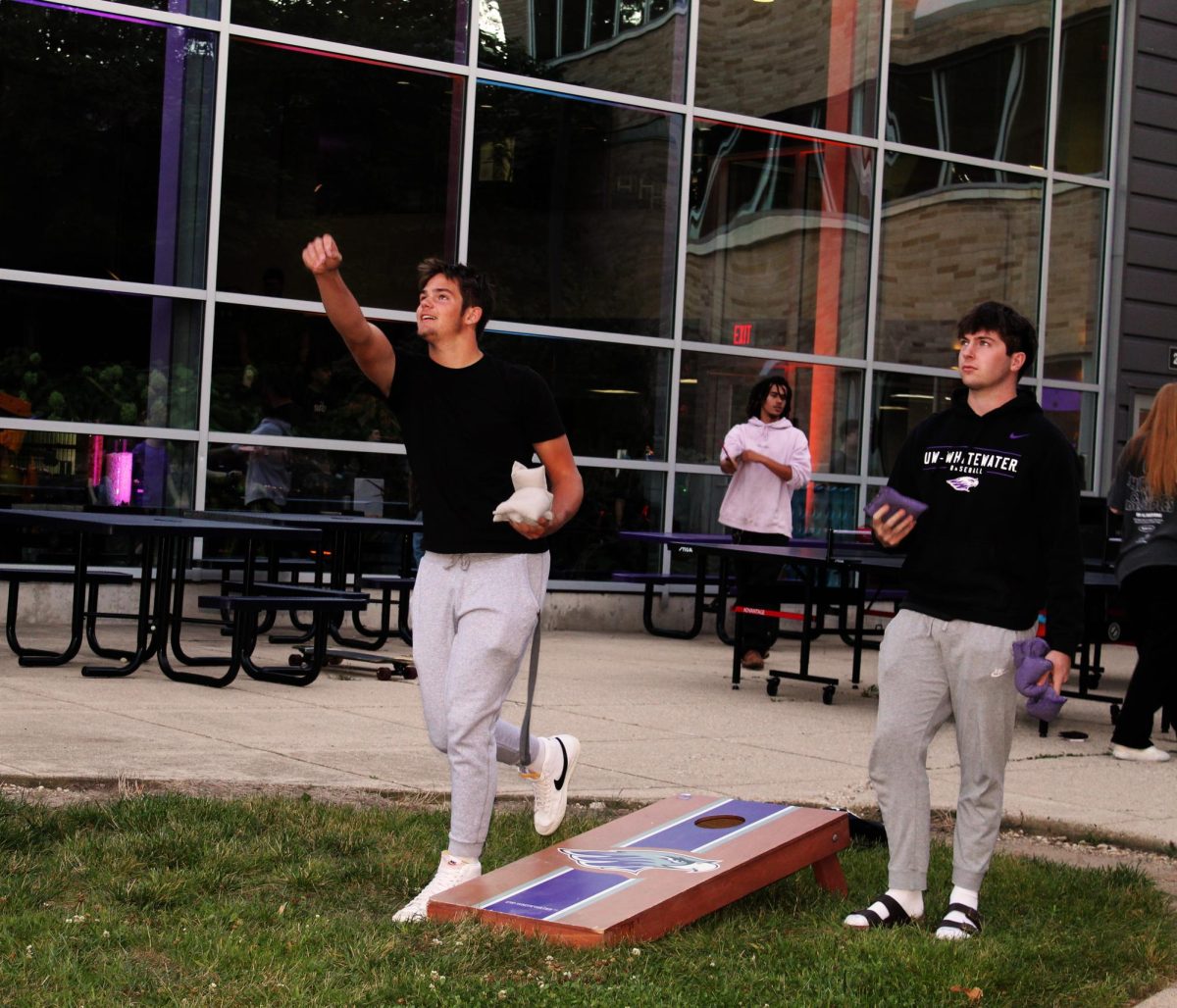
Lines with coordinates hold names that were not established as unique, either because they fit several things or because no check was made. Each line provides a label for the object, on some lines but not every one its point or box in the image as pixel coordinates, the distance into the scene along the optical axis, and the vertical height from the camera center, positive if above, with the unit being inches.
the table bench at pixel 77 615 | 391.9 -39.5
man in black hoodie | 193.2 -13.5
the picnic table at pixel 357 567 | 452.4 -29.9
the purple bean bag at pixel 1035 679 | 187.9 -20.7
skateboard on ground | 409.1 -49.7
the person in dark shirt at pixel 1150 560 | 335.0 -12.8
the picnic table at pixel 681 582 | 523.5 -35.8
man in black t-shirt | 191.9 -4.5
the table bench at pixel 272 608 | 369.1 -36.5
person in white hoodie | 471.5 +2.6
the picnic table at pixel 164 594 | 367.2 -32.3
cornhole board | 175.3 -44.2
